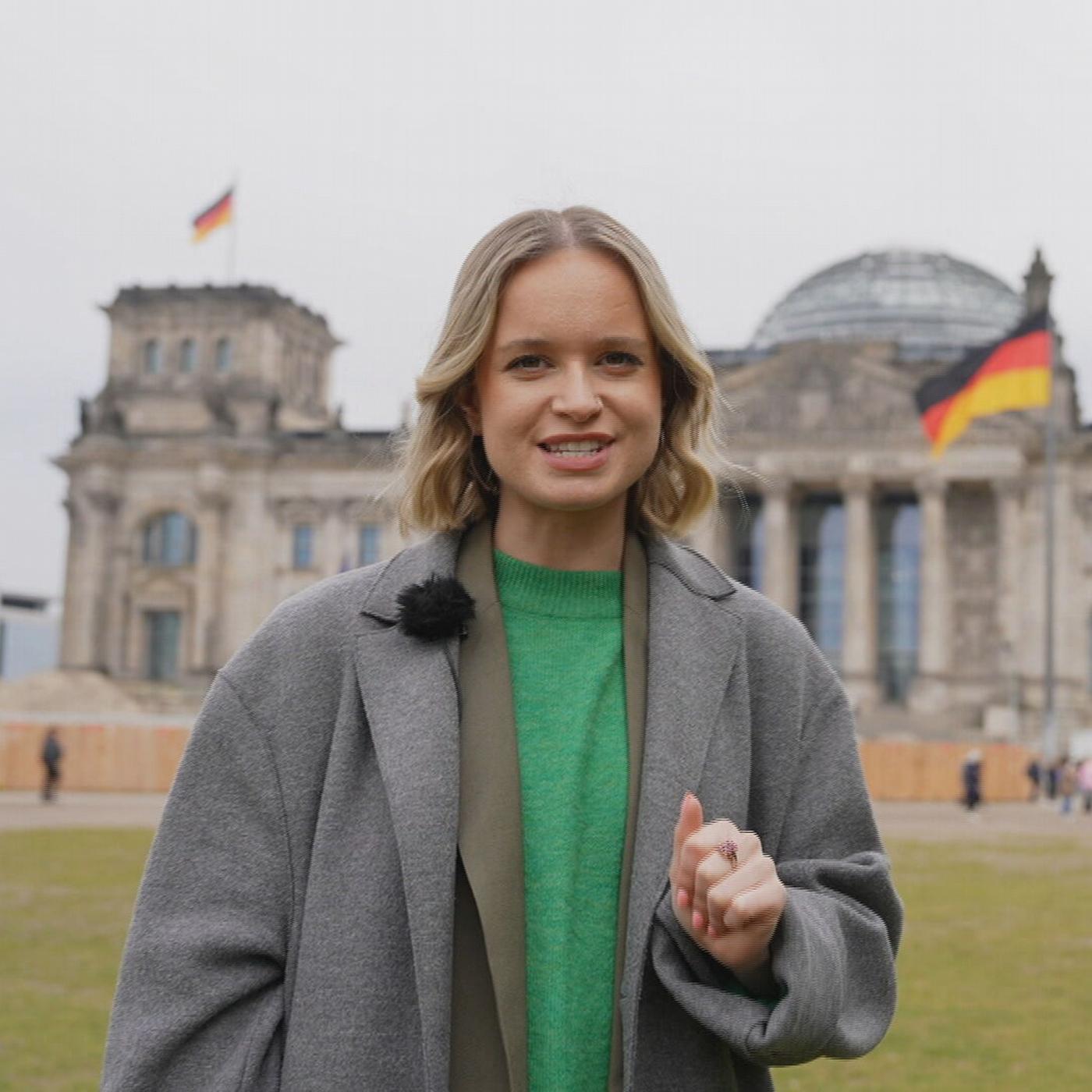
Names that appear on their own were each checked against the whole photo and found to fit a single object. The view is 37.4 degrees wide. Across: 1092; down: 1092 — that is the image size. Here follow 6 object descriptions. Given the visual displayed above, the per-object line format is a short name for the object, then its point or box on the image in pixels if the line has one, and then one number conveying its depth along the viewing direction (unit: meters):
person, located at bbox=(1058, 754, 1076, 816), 40.16
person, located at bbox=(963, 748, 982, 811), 38.25
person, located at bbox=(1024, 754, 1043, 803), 47.03
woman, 2.93
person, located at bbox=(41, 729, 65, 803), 36.44
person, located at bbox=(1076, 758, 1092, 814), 40.19
